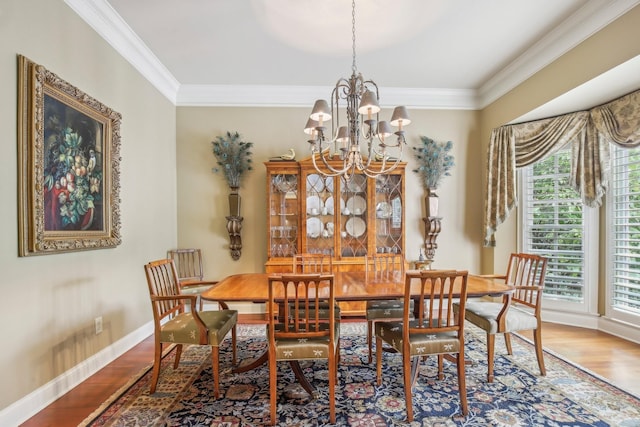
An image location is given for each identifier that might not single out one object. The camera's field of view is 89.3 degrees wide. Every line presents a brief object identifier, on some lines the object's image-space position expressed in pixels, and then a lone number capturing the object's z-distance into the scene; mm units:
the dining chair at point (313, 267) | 3629
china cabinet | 4000
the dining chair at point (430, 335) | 1925
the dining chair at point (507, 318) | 2369
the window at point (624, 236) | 3119
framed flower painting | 1962
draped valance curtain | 2955
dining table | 2162
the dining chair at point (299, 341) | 1818
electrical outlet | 2633
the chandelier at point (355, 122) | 2115
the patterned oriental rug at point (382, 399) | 1949
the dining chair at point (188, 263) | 4031
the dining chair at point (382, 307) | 2695
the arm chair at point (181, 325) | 2172
